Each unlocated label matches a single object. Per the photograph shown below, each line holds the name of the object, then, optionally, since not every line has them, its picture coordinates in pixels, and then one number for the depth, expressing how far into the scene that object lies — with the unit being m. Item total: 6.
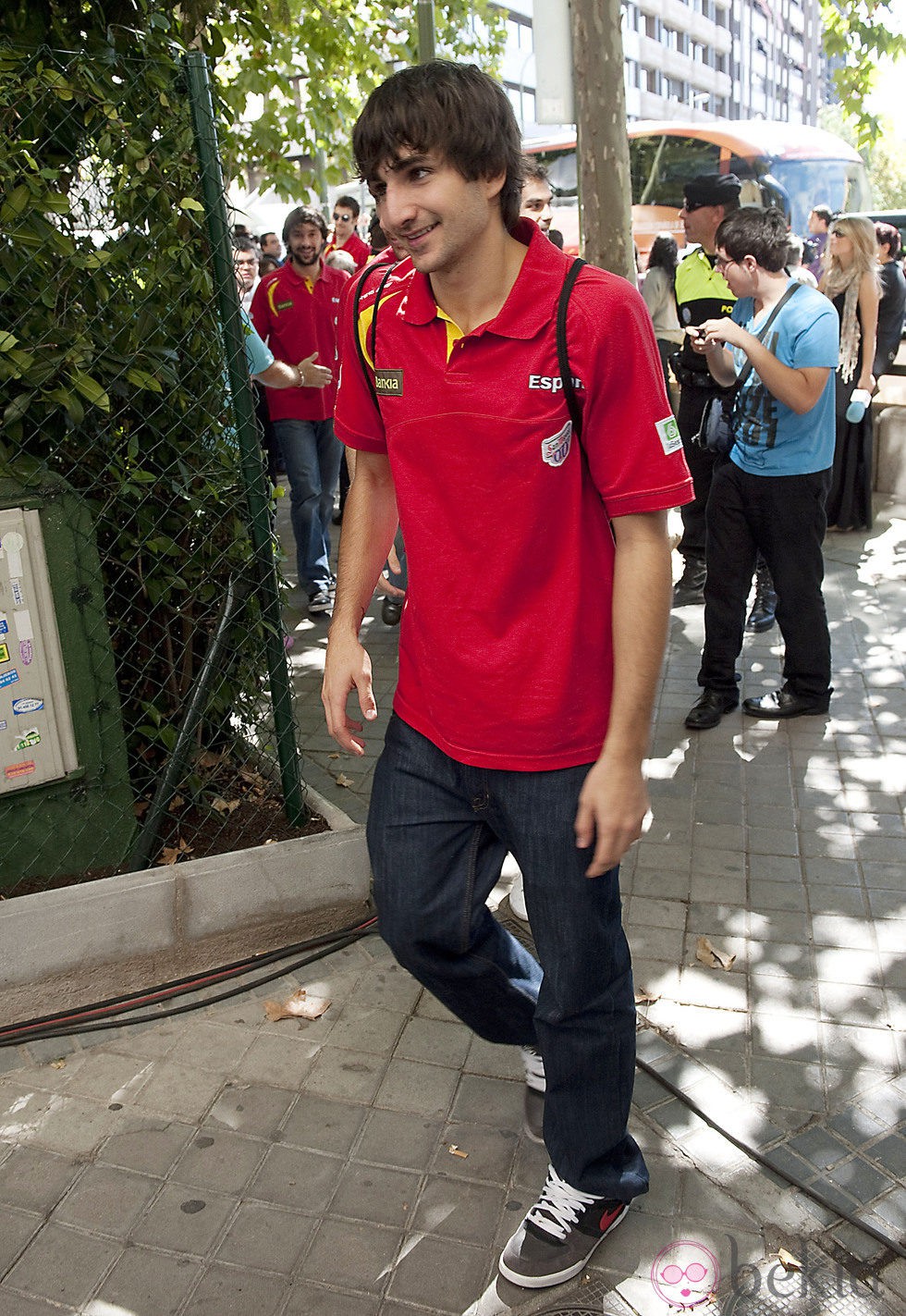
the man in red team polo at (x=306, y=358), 7.61
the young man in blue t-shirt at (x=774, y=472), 5.05
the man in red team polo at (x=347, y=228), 11.36
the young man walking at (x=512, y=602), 2.11
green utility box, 3.52
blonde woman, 7.94
